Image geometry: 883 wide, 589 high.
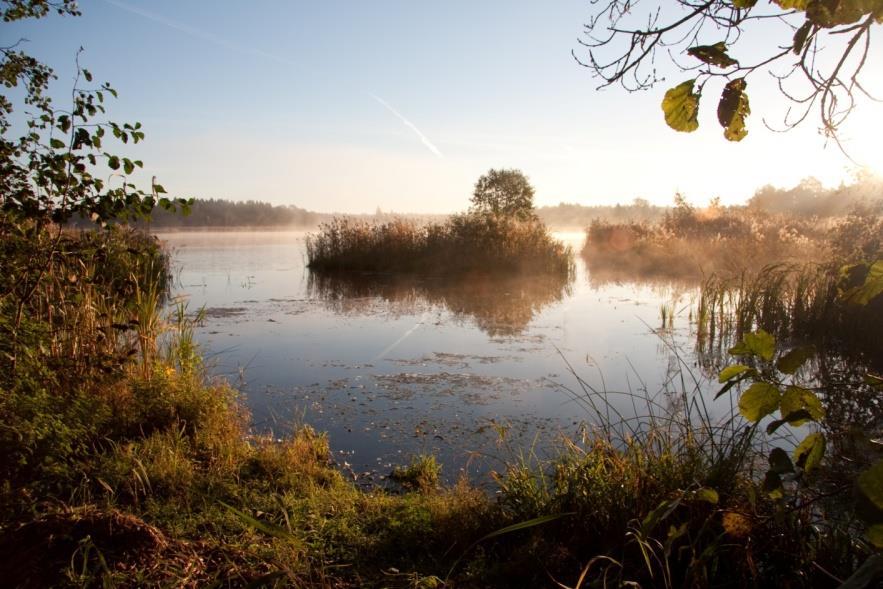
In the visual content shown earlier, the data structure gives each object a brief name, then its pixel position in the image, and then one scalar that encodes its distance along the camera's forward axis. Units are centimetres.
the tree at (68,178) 307
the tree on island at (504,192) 3023
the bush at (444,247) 1677
